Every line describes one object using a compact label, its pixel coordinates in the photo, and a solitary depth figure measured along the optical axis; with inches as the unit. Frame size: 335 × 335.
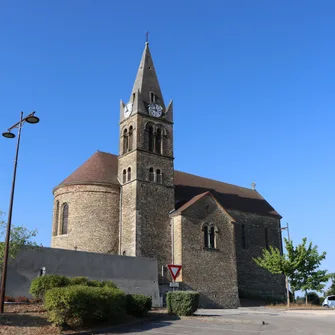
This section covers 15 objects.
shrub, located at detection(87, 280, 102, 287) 723.9
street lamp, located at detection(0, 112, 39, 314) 564.4
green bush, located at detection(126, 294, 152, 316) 677.3
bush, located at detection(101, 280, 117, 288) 736.1
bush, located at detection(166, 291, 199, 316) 741.9
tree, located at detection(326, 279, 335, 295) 2217.8
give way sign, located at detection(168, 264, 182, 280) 689.0
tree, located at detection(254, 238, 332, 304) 1338.6
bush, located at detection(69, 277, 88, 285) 721.0
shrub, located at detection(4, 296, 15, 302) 731.8
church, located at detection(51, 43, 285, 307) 1301.7
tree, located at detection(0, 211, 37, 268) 647.1
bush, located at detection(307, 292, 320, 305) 1764.1
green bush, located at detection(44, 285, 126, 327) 517.3
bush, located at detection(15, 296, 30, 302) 740.6
